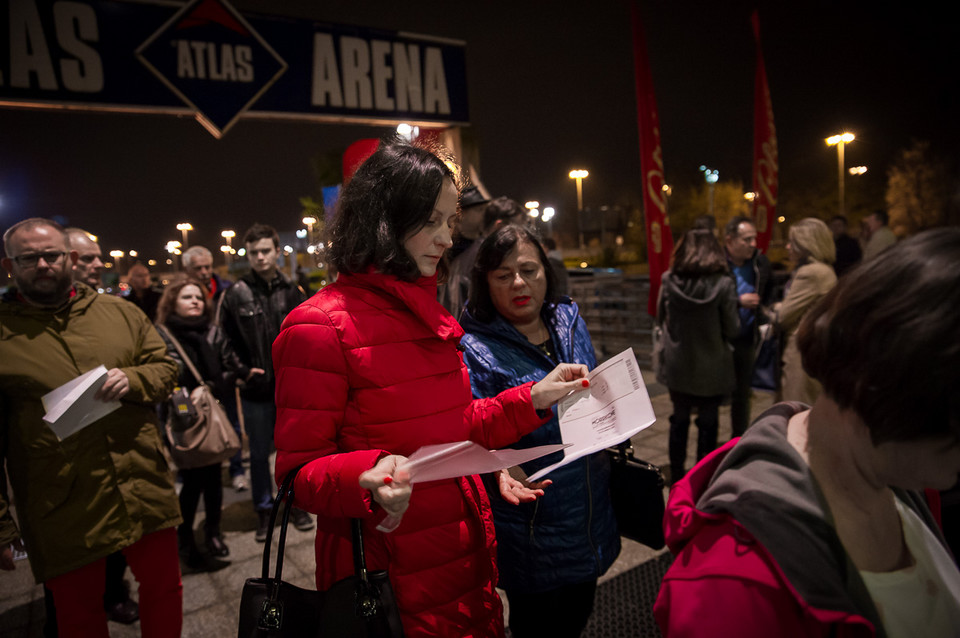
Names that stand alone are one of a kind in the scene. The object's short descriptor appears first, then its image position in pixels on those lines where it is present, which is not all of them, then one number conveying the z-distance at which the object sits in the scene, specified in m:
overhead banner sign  5.30
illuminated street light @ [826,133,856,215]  15.59
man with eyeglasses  2.17
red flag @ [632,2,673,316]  6.59
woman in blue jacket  1.98
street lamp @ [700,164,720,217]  30.15
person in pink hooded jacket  0.77
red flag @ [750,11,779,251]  8.70
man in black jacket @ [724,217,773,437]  4.88
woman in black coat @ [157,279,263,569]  4.14
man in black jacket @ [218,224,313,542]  4.07
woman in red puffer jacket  1.35
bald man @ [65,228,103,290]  3.90
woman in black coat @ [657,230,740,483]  4.08
